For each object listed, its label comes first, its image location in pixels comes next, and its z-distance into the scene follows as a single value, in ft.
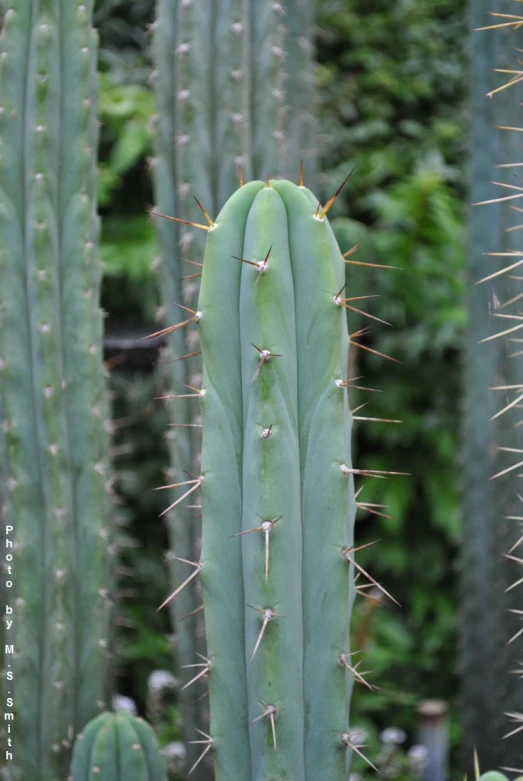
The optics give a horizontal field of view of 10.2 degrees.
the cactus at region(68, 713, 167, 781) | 6.32
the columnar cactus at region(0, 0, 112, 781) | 6.61
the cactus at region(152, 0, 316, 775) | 6.86
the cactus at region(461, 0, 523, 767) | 7.54
